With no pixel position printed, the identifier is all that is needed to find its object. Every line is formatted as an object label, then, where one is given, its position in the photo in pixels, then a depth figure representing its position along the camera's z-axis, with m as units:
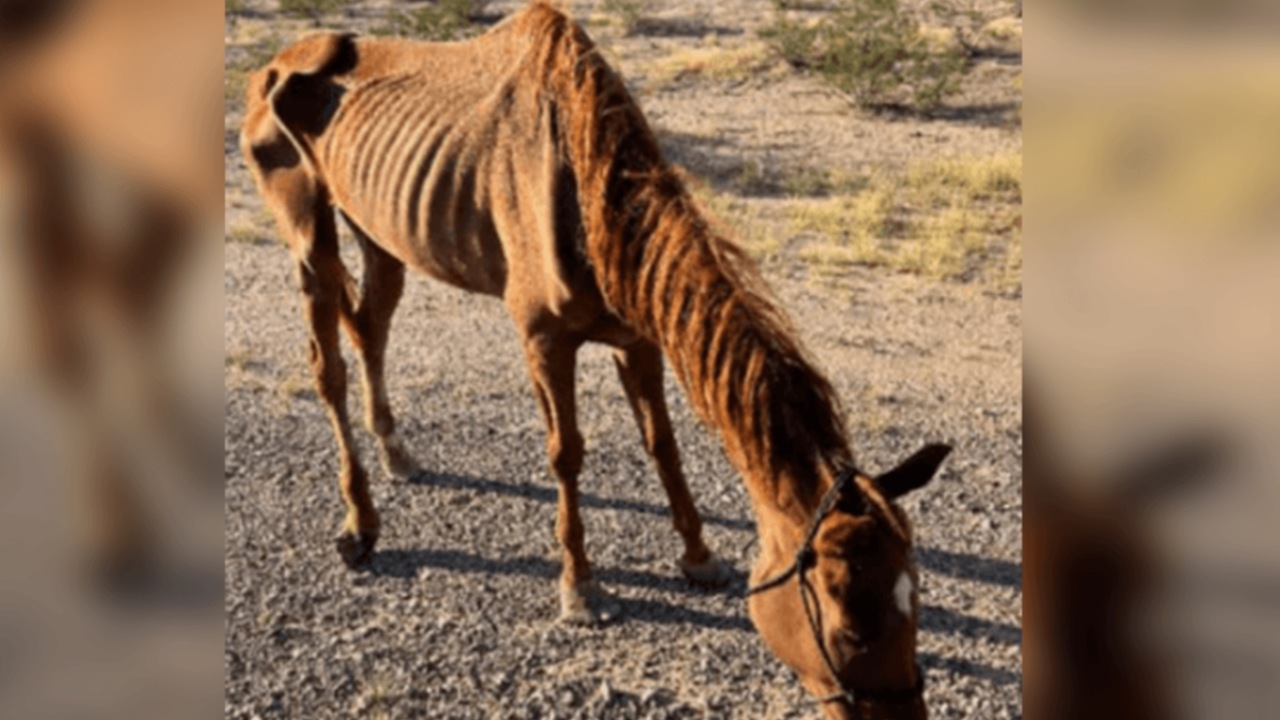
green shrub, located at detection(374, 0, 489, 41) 18.80
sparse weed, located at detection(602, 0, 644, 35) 19.95
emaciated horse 3.31
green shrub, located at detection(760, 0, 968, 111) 15.34
